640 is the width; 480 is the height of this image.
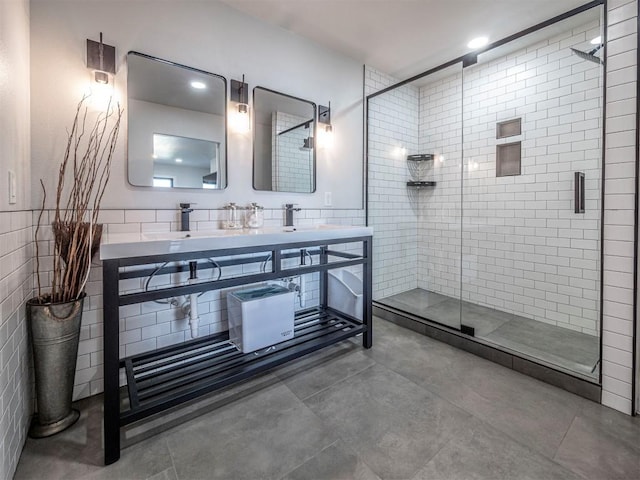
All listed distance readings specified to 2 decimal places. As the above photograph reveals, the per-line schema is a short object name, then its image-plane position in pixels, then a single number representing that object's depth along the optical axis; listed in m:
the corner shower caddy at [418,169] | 3.63
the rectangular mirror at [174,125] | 1.91
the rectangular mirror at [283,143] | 2.44
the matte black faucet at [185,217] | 2.04
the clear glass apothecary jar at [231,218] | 2.24
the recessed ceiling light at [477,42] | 2.76
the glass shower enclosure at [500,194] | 2.46
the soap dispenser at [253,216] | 2.33
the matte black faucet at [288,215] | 2.61
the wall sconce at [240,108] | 2.28
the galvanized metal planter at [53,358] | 1.45
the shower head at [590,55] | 2.10
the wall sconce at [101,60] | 1.73
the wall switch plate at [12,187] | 1.25
